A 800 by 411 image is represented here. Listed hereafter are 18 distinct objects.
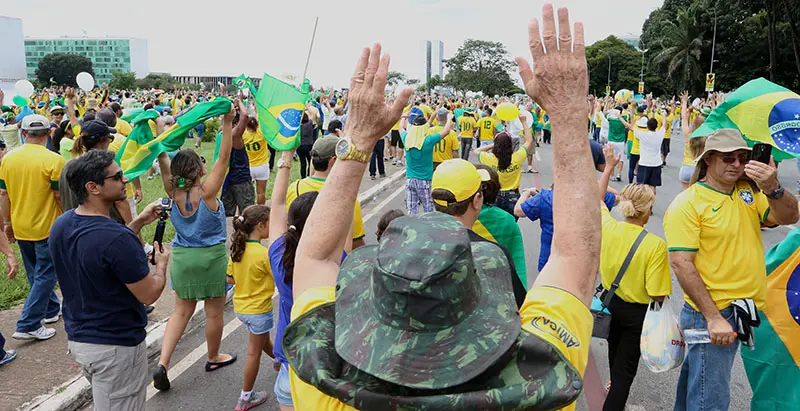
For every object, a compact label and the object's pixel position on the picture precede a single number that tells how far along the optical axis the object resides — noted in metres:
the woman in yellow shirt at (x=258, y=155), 9.10
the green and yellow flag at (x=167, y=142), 3.86
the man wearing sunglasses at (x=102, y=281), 2.68
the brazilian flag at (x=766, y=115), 2.84
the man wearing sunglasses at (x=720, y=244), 2.88
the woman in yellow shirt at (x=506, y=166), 6.34
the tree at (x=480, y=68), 86.88
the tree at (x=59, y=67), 99.62
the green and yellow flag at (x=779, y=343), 2.91
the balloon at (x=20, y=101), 15.80
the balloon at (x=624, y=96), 25.36
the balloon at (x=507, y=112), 11.50
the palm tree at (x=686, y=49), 51.69
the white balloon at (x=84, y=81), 17.80
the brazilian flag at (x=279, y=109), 4.25
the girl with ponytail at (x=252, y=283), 3.83
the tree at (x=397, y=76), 104.52
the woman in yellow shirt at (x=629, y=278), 3.26
